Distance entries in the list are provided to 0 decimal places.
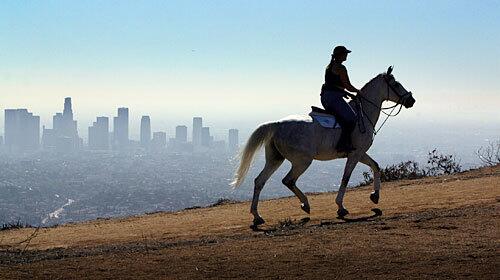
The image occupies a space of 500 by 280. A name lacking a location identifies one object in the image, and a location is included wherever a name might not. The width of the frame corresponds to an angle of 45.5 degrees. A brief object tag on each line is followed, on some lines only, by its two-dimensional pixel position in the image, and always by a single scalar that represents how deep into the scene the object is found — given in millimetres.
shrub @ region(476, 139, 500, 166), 23812
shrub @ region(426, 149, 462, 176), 21688
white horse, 10852
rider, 11125
